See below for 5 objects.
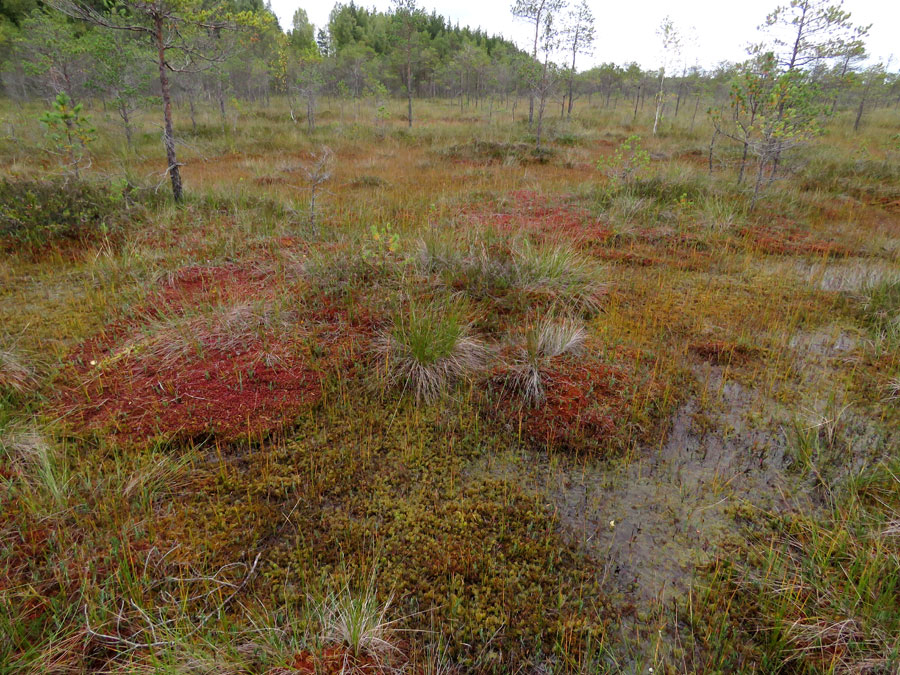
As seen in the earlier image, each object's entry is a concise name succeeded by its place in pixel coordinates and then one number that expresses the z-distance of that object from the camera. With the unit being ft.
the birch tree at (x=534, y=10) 58.13
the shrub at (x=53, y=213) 17.12
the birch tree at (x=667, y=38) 65.35
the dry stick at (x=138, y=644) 4.88
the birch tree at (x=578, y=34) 84.67
